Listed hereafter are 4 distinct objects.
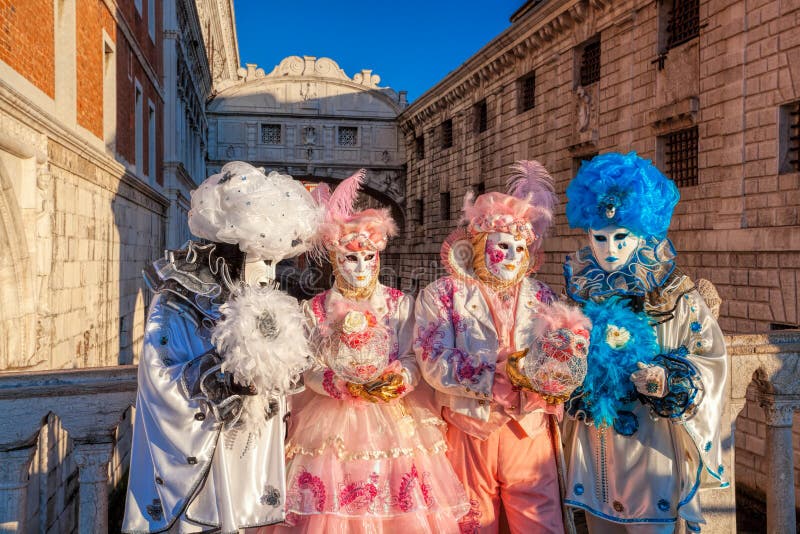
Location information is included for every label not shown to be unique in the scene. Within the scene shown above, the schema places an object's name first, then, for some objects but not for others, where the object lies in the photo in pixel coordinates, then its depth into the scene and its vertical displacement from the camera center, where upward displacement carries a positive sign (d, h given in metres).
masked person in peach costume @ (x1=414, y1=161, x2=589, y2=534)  2.99 -0.49
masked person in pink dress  2.80 -0.87
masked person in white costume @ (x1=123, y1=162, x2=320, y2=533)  2.42 -0.46
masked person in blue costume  2.85 -0.53
